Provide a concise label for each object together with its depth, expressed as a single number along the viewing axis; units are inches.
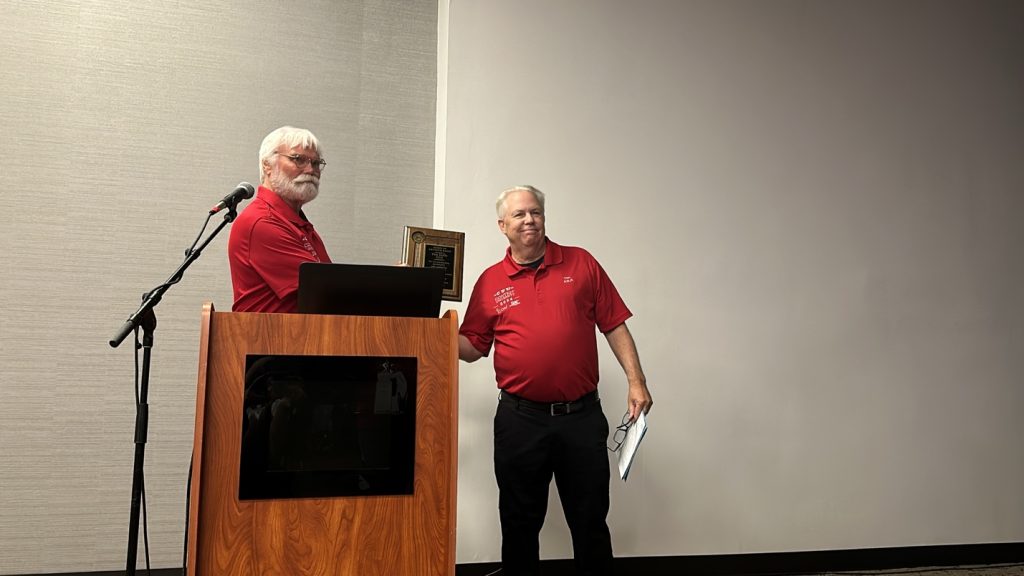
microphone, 81.1
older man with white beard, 84.0
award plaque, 109.5
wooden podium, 66.1
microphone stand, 77.7
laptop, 72.1
